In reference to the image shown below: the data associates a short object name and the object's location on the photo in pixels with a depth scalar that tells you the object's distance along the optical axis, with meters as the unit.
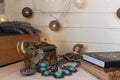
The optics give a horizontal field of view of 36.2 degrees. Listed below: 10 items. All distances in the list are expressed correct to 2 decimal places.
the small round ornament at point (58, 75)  0.70
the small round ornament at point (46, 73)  0.72
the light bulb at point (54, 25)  1.09
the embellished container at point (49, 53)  0.84
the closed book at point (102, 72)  0.65
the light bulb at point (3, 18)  1.00
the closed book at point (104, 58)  0.69
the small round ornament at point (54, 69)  0.75
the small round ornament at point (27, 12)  1.13
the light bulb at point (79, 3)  1.05
